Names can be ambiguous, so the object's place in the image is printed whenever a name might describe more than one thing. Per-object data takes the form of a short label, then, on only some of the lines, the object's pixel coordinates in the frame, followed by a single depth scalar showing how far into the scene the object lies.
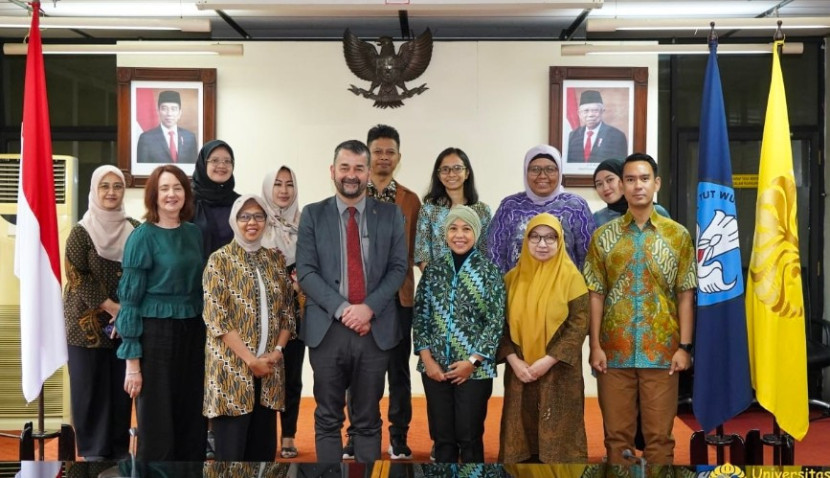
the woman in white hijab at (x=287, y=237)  4.81
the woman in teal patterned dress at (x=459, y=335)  4.10
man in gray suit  4.06
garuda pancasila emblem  6.93
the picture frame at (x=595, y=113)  6.94
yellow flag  4.02
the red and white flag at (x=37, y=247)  4.03
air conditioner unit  5.91
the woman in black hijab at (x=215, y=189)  4.62
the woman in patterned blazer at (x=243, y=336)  3.89
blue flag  4.01
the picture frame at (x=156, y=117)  6.98
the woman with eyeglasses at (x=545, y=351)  4.12
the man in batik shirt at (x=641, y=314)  4.09
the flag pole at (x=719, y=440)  4.05
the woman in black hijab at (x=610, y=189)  5.11
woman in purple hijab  4.61
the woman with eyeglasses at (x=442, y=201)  4.83
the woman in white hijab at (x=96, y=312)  4.51
